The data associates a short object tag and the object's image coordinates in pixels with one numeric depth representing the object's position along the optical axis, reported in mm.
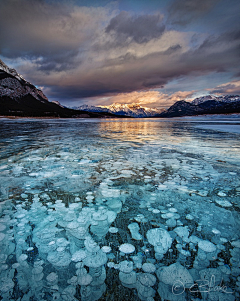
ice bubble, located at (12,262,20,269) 1654
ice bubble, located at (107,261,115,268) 1685
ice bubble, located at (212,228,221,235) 2141
